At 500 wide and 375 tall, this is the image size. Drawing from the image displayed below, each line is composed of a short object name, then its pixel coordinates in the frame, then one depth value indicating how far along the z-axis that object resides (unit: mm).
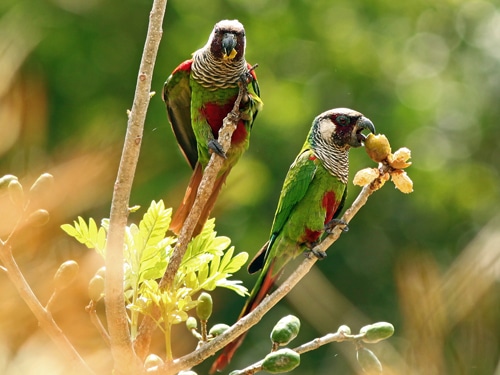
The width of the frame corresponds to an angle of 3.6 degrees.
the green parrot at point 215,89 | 6303
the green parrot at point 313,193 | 6317
